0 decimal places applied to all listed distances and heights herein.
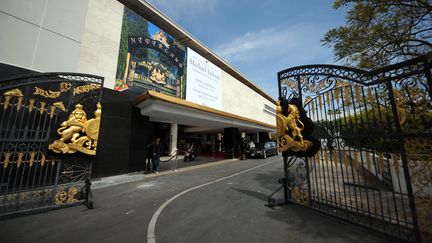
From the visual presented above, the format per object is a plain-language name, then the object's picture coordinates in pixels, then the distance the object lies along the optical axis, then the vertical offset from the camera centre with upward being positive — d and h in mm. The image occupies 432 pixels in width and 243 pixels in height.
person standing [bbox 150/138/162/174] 9195 -515
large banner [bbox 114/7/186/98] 10430 +6109
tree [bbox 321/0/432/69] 4312 +3130
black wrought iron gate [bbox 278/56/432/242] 2604 +349
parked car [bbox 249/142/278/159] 16688 -521
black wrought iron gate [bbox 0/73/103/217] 3909 +64
